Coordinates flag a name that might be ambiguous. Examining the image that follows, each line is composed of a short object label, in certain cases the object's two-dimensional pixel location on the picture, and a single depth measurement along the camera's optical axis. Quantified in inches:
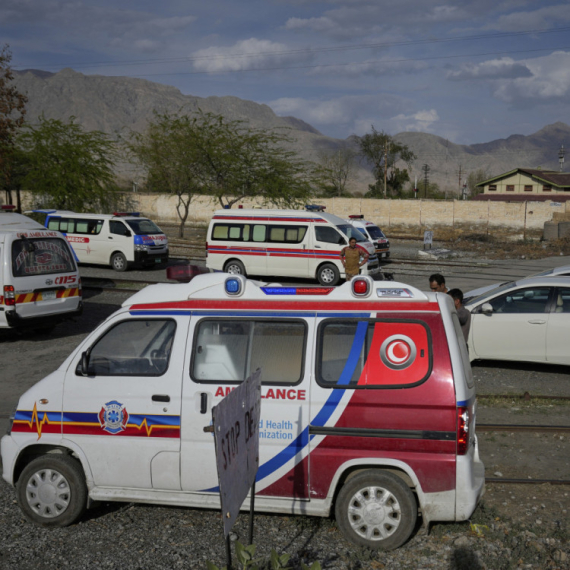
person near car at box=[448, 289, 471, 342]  322.0
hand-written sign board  137.3
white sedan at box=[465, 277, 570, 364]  382.3
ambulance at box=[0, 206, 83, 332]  471.8
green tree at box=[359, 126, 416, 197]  3336.6
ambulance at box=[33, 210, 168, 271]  863.7
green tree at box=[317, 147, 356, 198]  2790.4
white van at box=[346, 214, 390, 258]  1009.5
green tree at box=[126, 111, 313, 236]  1451.8
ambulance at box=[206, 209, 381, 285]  786.8
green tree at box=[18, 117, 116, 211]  1379.2
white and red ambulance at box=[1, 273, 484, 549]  187.8
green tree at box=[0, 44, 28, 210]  1374.3
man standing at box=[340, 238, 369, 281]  613.3
